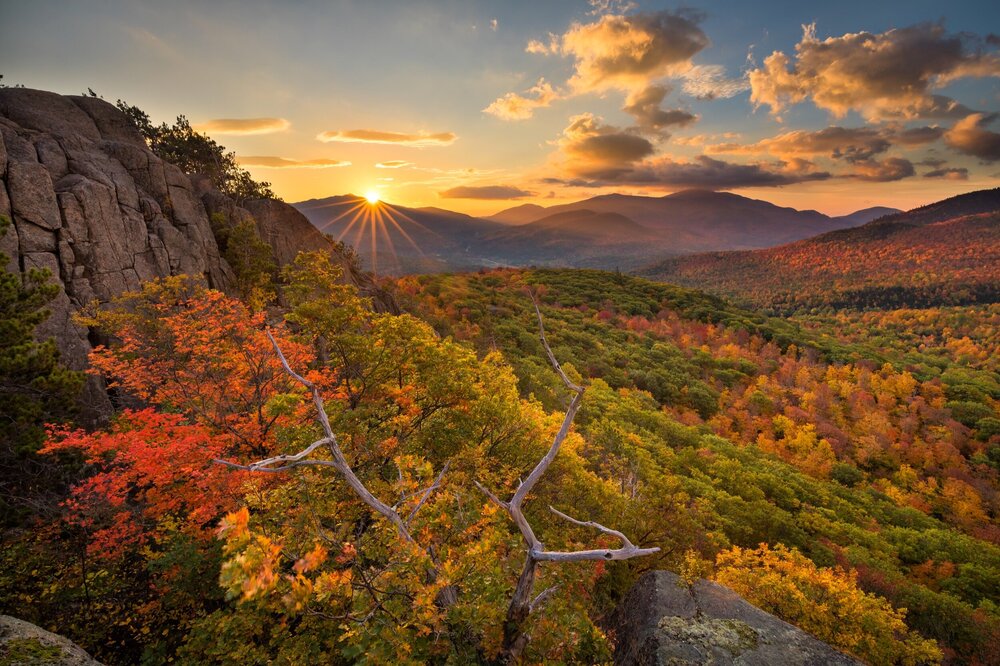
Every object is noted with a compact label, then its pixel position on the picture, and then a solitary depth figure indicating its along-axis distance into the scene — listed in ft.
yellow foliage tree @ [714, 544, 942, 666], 56.29
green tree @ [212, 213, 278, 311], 131.13
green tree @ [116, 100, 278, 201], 161.58
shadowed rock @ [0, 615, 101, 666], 22.35
